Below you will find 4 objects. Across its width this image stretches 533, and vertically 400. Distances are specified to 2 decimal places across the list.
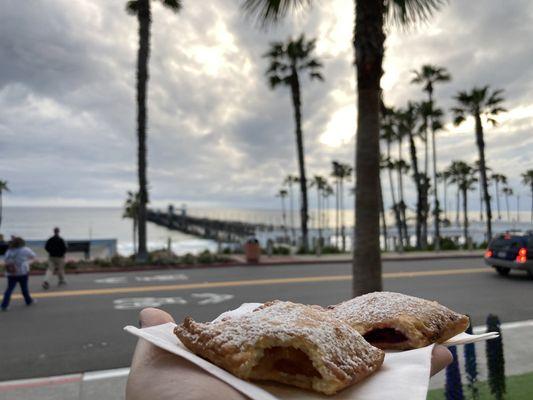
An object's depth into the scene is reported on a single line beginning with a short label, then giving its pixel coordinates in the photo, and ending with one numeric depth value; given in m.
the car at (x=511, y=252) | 13.53
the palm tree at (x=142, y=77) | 18.89
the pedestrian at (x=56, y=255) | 13.08
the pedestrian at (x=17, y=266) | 9.93
